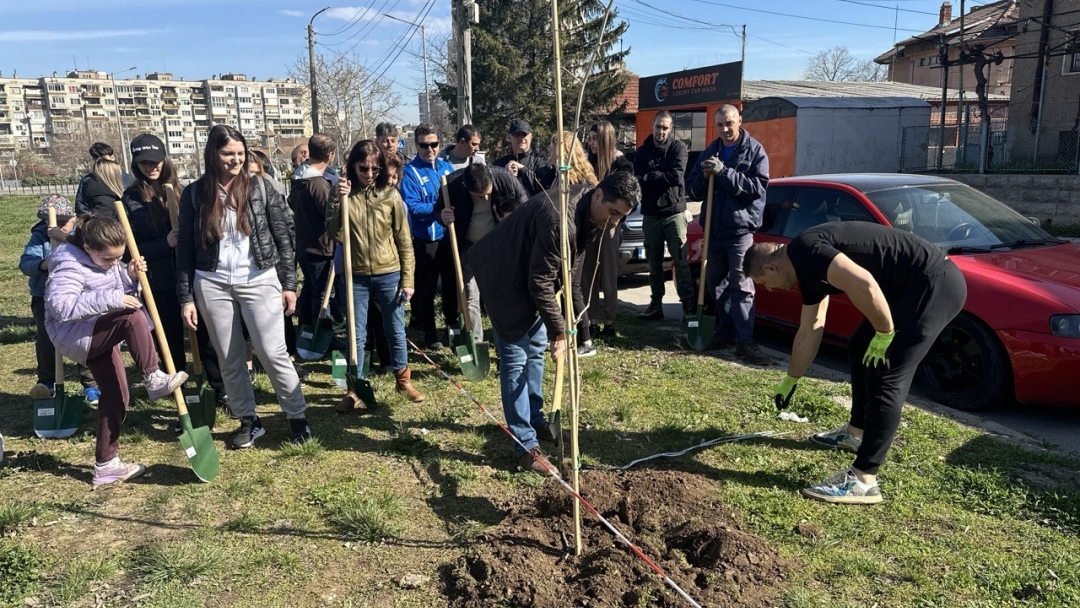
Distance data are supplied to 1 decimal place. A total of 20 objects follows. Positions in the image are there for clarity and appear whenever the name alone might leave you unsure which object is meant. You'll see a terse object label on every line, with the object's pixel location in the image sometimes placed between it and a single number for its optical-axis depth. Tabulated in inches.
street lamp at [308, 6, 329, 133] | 973.2
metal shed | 768.9
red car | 183.0
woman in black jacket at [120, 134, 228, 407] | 196.5
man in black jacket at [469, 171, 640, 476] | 142.2
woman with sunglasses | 195.4
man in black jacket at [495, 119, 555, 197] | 261.9
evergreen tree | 1237.1
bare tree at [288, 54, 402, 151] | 1157.7
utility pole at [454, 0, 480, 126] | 577.3
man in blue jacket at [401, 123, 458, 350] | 245.9
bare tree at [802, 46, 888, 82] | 2229.3
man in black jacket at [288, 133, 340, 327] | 235.8
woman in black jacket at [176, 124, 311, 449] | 163.6
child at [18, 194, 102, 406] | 210.5
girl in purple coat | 156.2
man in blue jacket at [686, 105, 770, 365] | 244.4
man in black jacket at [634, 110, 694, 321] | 271.7
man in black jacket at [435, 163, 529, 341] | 233.0
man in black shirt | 143.9
